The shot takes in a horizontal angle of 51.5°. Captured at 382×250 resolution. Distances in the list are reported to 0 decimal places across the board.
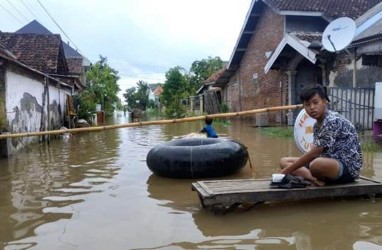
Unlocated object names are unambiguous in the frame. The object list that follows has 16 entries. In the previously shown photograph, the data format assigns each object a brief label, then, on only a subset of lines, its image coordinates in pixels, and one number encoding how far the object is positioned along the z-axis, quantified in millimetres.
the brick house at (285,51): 14385
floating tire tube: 6605
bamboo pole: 7595
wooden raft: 4363
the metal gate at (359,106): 11289
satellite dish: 11281
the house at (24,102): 10414
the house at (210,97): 30838
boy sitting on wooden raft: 4488
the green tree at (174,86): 44288
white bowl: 4629
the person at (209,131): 8617
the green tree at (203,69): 47219
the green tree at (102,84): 42094
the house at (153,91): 91588
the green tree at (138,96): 77875
